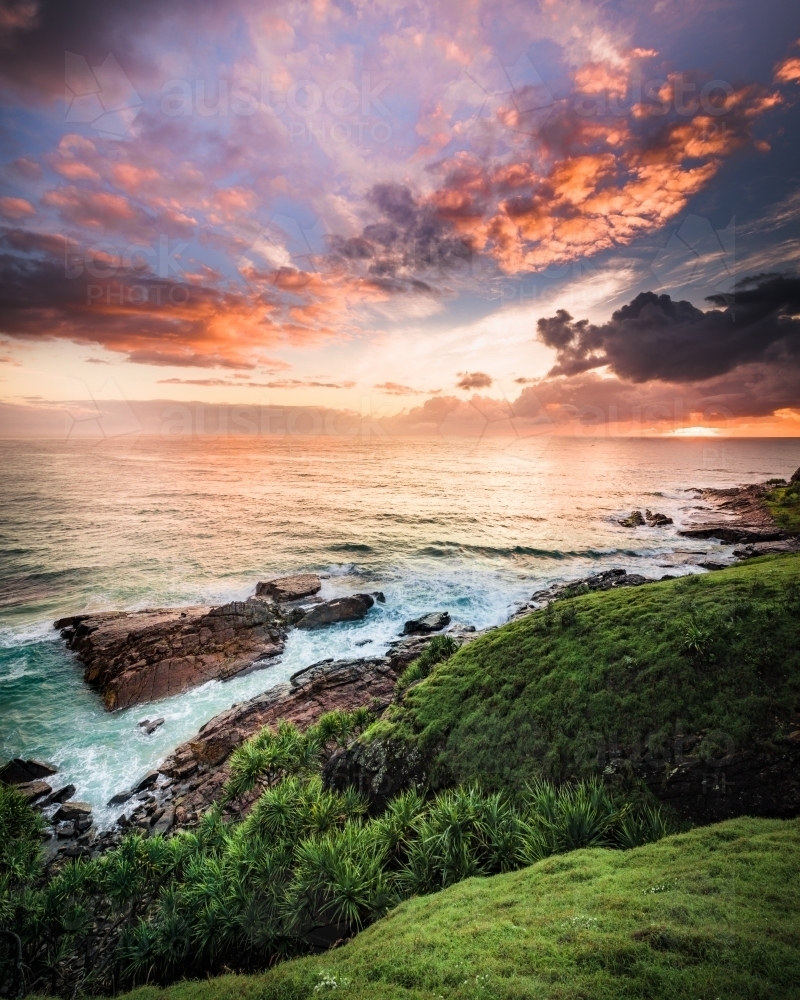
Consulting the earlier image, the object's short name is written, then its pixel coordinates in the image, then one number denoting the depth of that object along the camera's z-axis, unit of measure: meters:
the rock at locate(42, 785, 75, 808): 16.72
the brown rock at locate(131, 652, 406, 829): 16.19
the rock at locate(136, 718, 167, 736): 20.68
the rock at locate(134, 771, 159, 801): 17.02
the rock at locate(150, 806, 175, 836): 14.67
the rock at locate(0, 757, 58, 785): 17.52
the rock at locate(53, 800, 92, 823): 15.84
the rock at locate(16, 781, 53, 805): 16.59
